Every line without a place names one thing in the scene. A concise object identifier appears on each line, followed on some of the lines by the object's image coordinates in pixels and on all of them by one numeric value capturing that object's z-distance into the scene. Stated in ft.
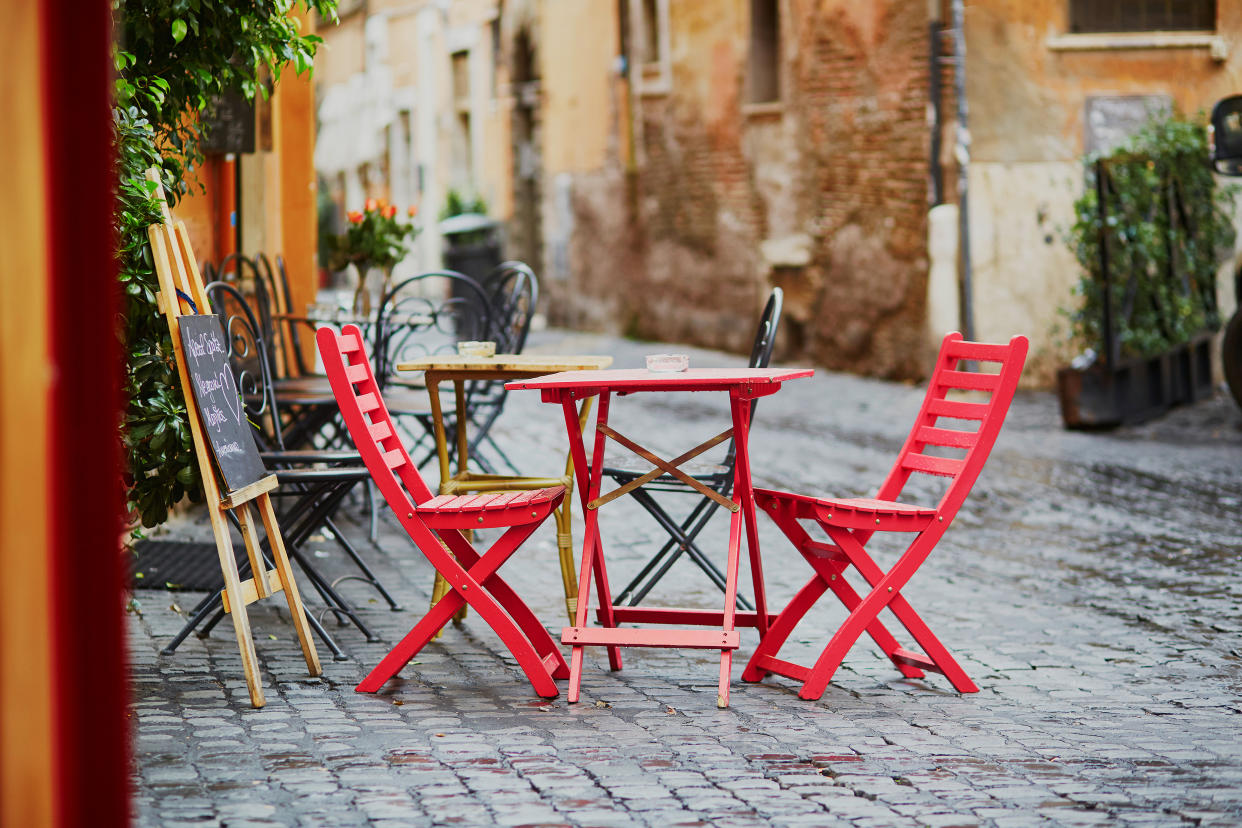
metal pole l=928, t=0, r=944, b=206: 83.85
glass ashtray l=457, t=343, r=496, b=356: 34.85
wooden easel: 28.32
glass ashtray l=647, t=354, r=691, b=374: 30.13
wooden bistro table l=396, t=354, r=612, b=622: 32.33
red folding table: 28.08
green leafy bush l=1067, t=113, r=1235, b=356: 69.21
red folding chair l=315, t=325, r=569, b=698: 28.67
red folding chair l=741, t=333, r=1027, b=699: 28.59
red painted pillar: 13.62
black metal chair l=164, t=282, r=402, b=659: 31.51
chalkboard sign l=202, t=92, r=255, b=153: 51.55
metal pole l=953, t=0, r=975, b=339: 83.41
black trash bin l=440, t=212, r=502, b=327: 139.81
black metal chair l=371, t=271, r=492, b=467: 43.91
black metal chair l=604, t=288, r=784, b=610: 32.60
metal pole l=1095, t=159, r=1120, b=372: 66.39
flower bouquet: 56.25
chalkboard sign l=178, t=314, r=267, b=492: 28.47
